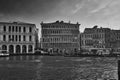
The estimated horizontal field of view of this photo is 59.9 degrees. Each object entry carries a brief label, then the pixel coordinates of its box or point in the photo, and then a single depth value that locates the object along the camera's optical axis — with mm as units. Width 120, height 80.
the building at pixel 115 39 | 48506
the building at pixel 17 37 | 38205
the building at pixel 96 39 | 48120
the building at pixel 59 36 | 47052
